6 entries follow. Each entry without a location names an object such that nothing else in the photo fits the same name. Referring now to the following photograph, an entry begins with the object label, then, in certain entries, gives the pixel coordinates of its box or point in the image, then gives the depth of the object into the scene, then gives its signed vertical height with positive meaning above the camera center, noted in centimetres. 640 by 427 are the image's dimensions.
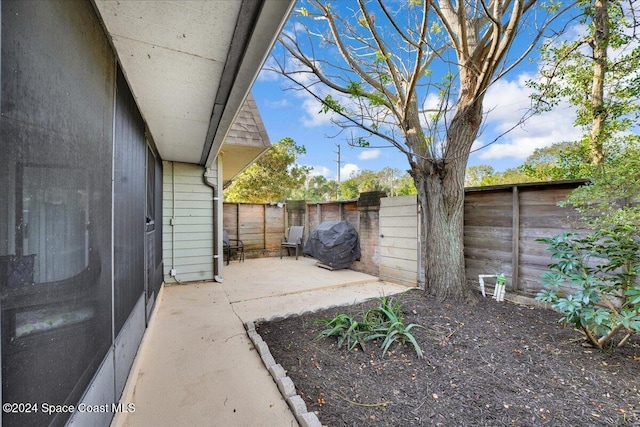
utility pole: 2039 +181
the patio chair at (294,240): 778 -85
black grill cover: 584 -75
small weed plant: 226 -108
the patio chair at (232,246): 678 -94
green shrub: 188 -50
